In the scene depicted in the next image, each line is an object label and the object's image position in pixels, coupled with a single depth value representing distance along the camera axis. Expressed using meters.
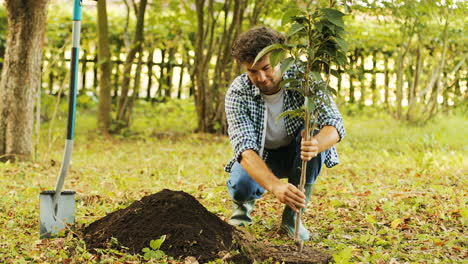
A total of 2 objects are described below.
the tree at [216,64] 8.59
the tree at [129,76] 8.67
